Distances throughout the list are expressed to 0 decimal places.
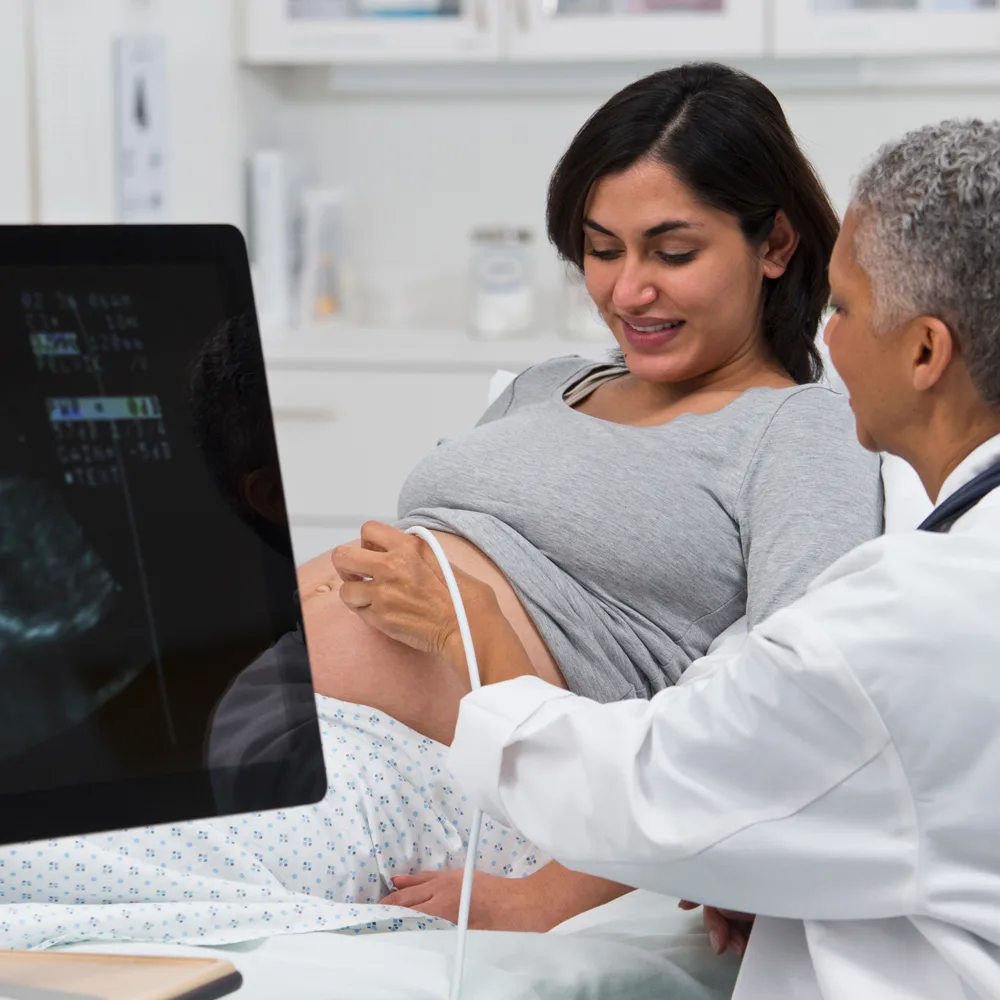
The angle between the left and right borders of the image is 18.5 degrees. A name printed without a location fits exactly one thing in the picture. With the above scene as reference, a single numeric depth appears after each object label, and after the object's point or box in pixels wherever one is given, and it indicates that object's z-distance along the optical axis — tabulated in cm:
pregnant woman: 246
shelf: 382
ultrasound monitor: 194
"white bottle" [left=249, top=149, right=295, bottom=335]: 396
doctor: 213
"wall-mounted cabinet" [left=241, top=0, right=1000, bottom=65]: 379
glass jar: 399
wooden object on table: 195
